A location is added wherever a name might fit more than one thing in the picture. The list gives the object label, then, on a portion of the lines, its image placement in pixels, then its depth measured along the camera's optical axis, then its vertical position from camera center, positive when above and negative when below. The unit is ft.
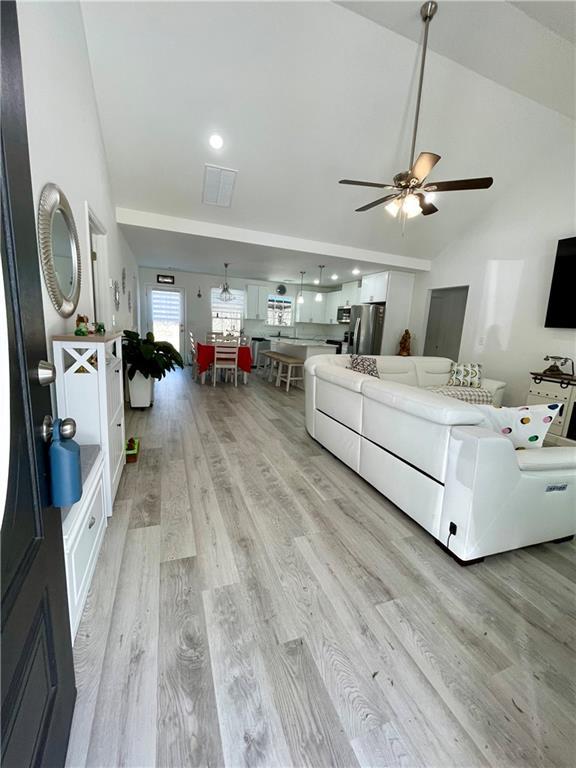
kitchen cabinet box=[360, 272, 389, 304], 20.31 +3.20
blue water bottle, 2.26 -1.06
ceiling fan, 7.32 +3.90
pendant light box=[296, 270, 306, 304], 24.08 +3.32
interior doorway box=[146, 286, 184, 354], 24.73 +0.96
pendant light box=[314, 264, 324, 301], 25.47 +3.08
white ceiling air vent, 11.63 +5.57
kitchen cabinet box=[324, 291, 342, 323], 26.71 +2.44
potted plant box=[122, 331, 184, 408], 11.59 -1.24
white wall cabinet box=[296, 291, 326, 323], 28.45 +2.03
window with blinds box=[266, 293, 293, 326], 28.02 +1.87
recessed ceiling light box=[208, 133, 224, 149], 10.43 +6.32
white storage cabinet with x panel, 5.41 -1.23
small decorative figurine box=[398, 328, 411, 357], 20.53 -0.51
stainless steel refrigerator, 20.67 +0.46
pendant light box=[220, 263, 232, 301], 23.00 +2.78
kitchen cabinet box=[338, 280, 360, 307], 24.23 +3.18
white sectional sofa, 4.94 -2.39
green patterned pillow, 13.01 -1.56
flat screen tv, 12.06 +2.17
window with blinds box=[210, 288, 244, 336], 26.32 +1.39
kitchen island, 18.62 -1.03
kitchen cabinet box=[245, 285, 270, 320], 26.76 +2.48
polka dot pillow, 5.37 -1.36
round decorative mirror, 5.14 +1.34
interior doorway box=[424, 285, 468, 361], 18.19 +1.04
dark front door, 1.67 -1.09
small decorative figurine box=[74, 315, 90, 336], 5.90 -0.08
